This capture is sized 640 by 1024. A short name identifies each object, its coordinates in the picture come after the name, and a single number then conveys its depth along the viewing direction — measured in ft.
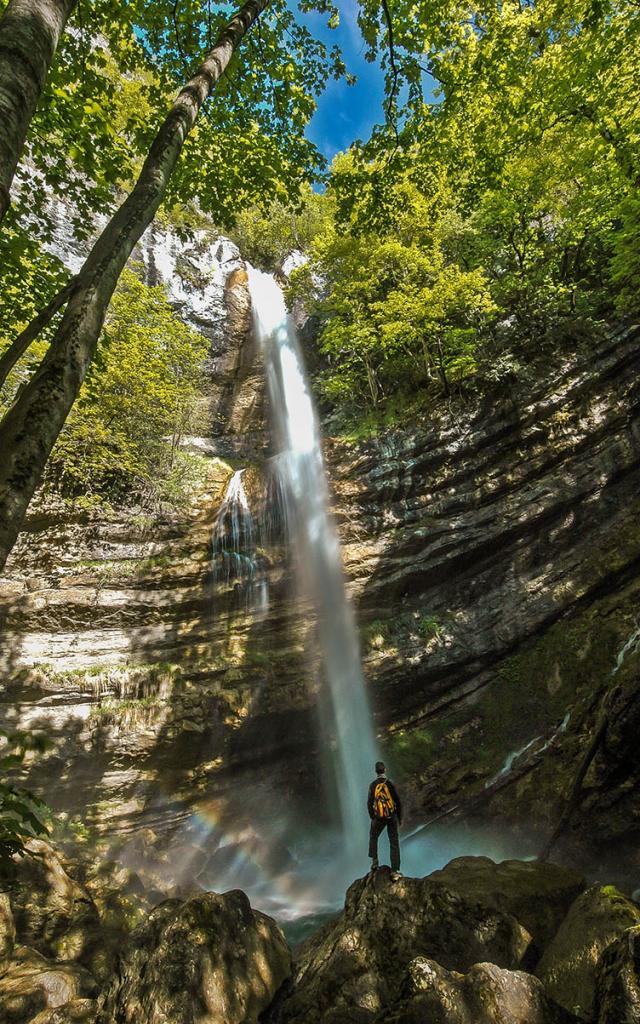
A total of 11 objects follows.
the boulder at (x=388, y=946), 15.53
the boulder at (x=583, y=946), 13.66
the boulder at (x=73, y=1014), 15.61
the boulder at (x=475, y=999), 11.81
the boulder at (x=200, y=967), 15.64
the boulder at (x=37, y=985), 17.01
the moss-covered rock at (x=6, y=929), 20.85
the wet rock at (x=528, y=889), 18.37
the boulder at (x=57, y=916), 22.44
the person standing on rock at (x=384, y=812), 22.20
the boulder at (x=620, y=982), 9.97
